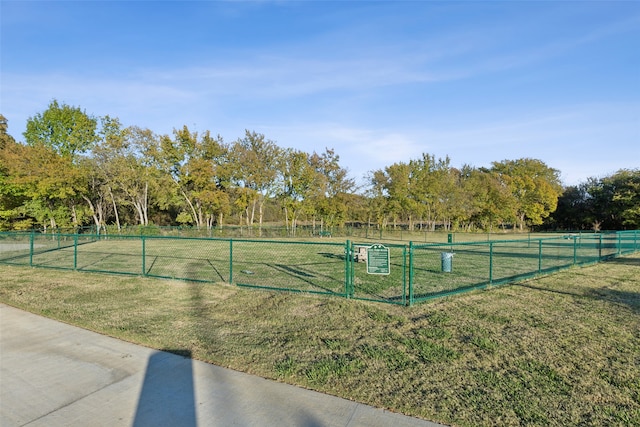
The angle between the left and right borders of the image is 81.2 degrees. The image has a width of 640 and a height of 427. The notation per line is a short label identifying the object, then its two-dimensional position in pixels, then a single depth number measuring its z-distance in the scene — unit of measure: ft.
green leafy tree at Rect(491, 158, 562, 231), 200.64
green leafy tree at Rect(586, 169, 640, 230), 170.91
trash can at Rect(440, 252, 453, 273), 42.15
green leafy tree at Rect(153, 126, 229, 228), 132.05
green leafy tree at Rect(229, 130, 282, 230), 139.44
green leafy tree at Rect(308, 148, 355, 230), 150.82
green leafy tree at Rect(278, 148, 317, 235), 146.10
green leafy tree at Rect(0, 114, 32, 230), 109.19
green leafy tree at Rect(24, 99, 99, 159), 132.67
